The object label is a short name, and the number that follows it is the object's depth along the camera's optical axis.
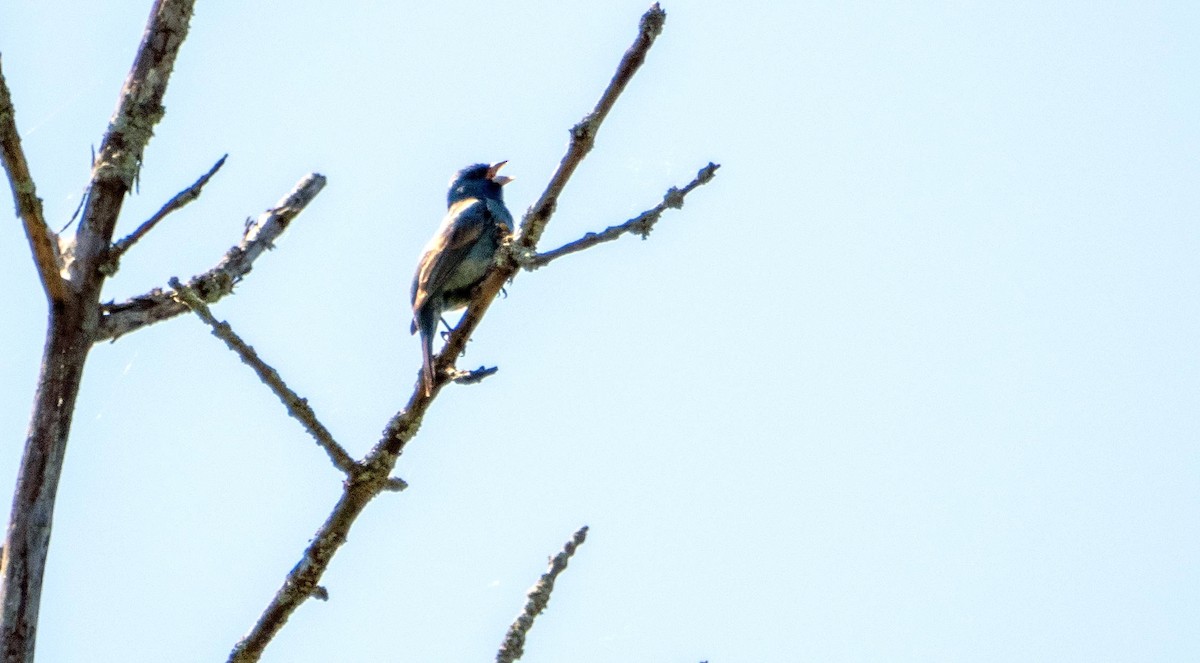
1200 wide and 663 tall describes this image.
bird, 15.73
